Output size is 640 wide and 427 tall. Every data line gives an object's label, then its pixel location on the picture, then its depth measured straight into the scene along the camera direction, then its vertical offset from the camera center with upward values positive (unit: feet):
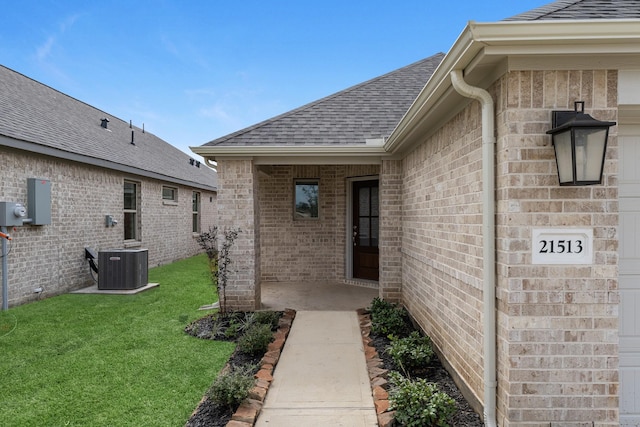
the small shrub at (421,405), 8.17 -4.62
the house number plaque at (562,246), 7.39 -0.73
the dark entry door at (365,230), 24.76 -1.29
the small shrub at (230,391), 9.39 -4.78
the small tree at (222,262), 18.15 -2.58
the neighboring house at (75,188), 21.76 +1.95
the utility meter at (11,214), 19.89 -0.11
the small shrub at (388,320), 14.85 -4.75
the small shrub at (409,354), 11.43 -4.68
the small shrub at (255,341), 13.35 -4.95
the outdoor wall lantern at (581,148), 6.64 +1.20
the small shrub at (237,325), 15.35 -5.18
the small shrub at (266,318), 16.24 -4.97
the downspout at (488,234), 7.84 -0.52
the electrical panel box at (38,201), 22.09 +0.69
